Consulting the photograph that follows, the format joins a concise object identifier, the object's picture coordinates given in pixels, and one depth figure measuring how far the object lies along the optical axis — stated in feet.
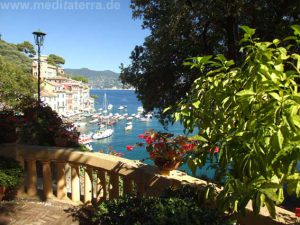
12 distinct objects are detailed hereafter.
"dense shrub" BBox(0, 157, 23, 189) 16.28
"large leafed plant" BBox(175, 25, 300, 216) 5.13
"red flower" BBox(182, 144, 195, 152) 12.24
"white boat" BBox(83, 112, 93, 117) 367.25
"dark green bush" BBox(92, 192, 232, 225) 8.70
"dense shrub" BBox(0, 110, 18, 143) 18.77
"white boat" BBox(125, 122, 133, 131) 270.46
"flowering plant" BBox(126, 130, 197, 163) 12.29
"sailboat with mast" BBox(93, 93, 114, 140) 236.63
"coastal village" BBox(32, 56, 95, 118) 275.20
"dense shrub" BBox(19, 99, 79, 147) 22.59
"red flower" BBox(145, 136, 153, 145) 12.65
